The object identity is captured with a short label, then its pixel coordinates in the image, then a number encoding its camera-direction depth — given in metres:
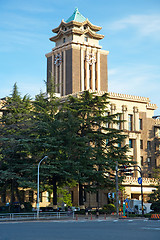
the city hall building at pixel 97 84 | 81.44
